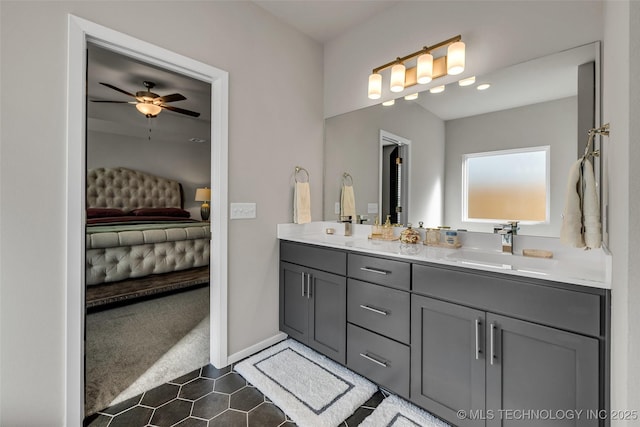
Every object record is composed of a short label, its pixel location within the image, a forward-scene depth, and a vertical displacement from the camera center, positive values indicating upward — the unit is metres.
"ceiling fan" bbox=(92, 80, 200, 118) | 3.43 +1.41
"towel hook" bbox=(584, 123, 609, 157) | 1.12 +0.34
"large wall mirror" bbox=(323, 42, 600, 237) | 1.47 +0.55
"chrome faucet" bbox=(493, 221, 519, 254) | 1.64 -0.13
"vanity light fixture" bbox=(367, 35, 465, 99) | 1.75 +1.01
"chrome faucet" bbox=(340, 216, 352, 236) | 2.48 -0.13
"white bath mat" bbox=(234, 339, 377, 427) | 1.51 -1.09
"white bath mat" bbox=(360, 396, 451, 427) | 1.44 -1.10
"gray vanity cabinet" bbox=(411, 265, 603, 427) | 1.05 -0.64
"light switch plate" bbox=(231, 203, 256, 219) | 2.01 +0.01
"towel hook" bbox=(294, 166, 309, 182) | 2.44 +0.37
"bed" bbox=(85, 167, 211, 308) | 3.13 -0.37
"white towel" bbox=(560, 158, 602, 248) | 1.13 +0.01
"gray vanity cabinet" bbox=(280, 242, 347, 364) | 1.87 -0.65
